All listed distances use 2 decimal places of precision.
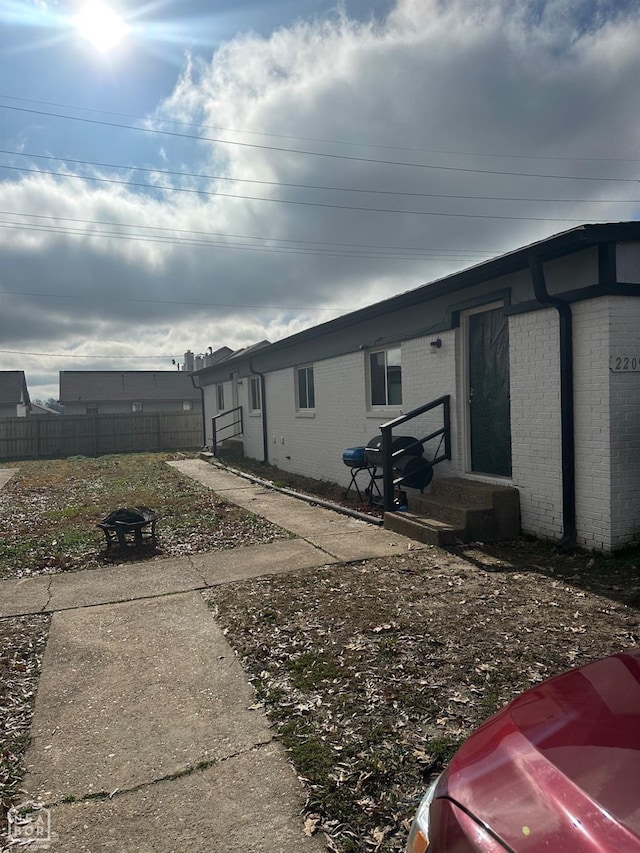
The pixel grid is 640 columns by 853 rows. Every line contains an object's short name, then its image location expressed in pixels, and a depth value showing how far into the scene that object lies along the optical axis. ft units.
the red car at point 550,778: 4.16
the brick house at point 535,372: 18.69
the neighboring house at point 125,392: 139.85
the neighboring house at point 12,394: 120.57
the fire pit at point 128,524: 21.90
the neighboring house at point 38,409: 208.97
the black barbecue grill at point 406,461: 26.55
